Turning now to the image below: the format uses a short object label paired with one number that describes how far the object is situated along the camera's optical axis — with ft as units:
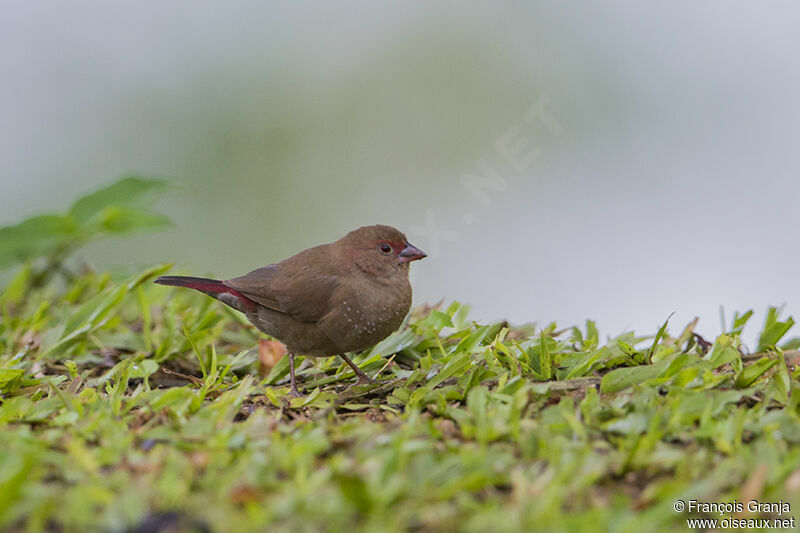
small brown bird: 24.08
